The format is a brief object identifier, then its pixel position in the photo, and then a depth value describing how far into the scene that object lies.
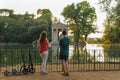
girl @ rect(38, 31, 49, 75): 7.57
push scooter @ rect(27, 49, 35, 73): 7.79
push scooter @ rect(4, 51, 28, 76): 7.55
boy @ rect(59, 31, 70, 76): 7.55
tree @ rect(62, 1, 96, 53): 35.62
